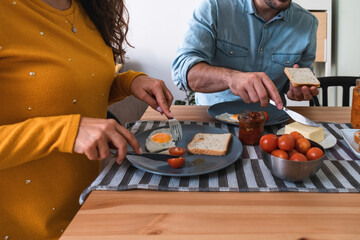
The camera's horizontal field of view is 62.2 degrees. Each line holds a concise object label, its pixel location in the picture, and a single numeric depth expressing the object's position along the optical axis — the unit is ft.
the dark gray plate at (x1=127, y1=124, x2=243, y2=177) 2.90
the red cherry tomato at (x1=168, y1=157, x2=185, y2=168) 2.99
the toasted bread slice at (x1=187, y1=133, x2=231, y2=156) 3.33
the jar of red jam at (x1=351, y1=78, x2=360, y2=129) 4.25
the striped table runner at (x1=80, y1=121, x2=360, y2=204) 2.74
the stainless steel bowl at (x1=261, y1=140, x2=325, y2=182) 2.68
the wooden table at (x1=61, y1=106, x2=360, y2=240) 2.17
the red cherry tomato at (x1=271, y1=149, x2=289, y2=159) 2.81
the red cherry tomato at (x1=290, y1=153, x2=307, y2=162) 2.72
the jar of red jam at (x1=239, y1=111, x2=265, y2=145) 3.66
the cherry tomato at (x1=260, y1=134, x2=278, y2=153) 2.97
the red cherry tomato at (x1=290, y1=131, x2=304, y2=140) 3.17
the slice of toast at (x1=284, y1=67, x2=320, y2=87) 4.56
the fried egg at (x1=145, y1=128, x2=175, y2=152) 3.55
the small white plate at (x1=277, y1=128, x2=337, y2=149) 3.52
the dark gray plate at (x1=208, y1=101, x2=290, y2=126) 4.62
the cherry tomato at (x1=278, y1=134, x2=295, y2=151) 2.90
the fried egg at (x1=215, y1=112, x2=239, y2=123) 4.48
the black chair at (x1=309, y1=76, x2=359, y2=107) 6.77
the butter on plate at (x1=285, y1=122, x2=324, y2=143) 3.53
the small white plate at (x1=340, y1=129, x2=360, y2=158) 3.35
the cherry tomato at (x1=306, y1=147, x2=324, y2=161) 2.78
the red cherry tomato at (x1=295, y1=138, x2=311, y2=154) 2.95
